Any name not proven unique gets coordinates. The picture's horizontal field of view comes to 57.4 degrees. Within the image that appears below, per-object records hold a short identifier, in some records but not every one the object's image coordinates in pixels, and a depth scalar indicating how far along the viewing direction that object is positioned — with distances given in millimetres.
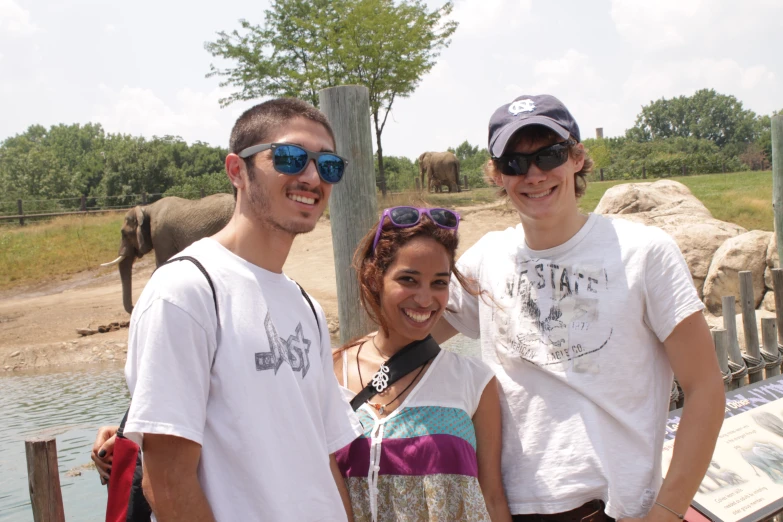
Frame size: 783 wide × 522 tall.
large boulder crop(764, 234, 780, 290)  9578
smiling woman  2105
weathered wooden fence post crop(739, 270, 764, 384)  4992
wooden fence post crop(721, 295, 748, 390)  4762
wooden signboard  2891
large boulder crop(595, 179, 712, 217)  11602
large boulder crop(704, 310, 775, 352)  7432
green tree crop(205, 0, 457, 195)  23219
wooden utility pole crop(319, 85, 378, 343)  3369
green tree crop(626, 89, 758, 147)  84562
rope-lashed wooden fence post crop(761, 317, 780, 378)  5230
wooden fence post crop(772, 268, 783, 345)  5797
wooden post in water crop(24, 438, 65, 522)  2439
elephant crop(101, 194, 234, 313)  14758
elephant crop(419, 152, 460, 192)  28703
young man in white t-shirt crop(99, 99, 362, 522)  1550
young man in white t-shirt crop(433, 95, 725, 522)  2066
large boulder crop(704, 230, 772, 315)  9602
